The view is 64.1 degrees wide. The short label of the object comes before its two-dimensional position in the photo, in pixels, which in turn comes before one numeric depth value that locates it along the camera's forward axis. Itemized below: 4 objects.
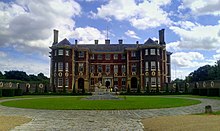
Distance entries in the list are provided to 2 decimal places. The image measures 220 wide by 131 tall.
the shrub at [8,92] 27.51
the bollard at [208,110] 9.95
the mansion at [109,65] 37.53
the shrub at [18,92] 29.71
